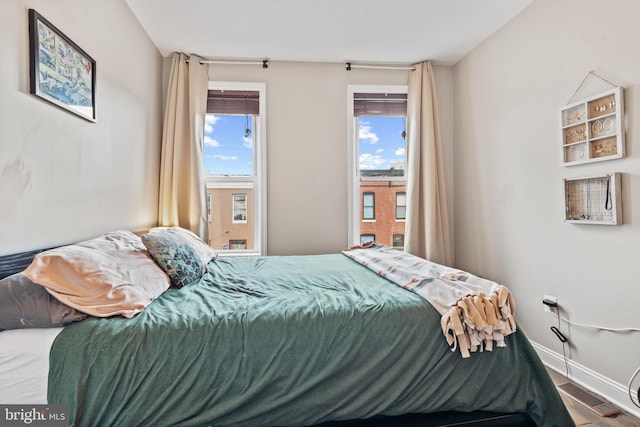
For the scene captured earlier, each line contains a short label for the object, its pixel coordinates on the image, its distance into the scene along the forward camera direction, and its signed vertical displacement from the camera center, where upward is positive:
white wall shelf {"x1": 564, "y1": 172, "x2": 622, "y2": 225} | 1.68 +0.09
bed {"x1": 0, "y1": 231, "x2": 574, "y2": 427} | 1.02 -0.54
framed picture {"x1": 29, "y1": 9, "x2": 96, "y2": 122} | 1.35 +0.72
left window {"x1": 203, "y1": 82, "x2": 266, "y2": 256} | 3.07 +0.49
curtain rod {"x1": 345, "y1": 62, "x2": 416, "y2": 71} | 3.11 +1.49
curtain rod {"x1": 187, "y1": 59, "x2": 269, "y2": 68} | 2.98 +1.47
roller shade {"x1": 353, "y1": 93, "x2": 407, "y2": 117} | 3.22 +1.15
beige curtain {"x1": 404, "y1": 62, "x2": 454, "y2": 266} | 3.02 +0.35
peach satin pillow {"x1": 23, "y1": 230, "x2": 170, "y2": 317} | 1.09 -0.24
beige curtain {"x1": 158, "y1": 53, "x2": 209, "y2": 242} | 2.84 +0.59
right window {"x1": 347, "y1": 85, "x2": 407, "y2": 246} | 3.22 +0.54
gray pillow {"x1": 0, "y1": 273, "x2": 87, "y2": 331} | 1.03 -0.30
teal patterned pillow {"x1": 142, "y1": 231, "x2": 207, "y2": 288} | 1.60 -0.22
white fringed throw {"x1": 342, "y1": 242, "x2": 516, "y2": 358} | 1.17 -0.35
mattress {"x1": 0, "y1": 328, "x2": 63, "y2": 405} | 0.99 -0.49
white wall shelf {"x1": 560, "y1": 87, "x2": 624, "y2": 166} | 1.67 +0.50
